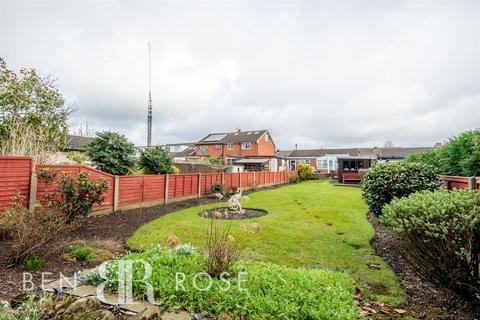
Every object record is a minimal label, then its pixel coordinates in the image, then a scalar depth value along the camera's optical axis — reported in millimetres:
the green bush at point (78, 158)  13438
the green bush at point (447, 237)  3152
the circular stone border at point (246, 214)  9555
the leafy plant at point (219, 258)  3596
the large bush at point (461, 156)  6242
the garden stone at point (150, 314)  2518
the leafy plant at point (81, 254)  4719
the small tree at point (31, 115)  9781
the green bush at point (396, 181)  6613
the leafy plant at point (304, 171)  32562
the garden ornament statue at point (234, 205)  10344
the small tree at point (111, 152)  11797
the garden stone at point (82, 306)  2576
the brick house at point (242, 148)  36750
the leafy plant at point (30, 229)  4211
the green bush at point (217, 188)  16000
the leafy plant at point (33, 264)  4094
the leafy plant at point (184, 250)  4319
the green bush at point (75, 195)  6980
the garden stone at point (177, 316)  2679
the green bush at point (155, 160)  14180
